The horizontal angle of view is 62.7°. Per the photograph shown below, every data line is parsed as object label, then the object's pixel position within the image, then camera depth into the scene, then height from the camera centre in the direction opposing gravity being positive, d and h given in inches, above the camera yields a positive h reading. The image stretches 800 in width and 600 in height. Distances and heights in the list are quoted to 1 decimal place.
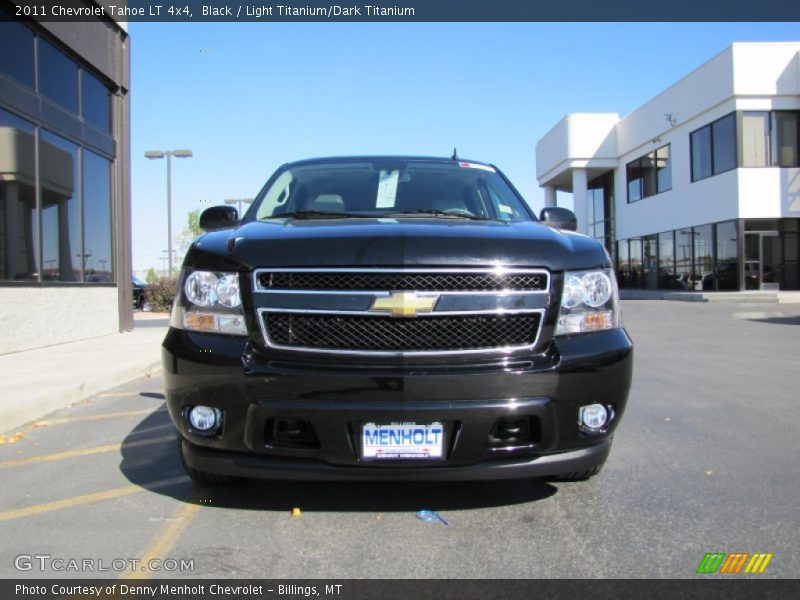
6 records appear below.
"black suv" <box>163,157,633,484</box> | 107.3 -10.3
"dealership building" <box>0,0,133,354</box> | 371.6 +80.7
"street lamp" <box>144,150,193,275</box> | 896.9 +200.0
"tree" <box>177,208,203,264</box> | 1568.7 +176.1
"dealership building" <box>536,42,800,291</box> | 889.5 +168.4
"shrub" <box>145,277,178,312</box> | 914.1 +10.6
